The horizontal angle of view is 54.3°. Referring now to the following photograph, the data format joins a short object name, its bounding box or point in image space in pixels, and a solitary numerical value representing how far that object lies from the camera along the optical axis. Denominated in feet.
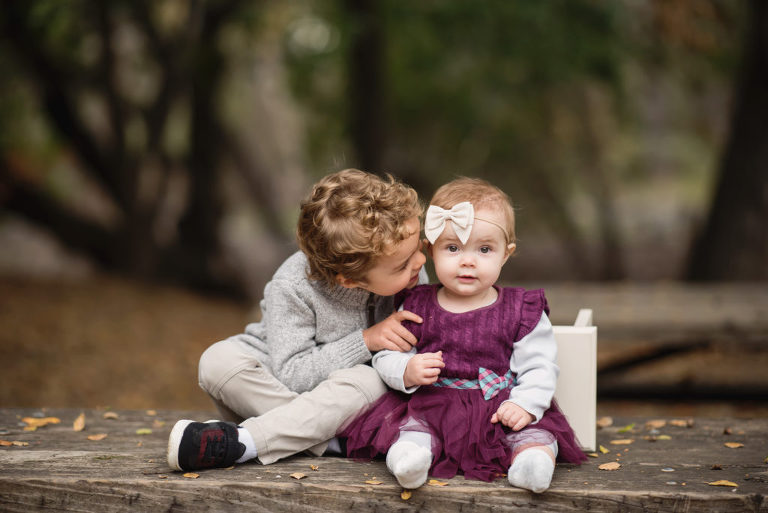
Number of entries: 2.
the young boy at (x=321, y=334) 7.40
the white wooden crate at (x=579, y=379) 7.85
